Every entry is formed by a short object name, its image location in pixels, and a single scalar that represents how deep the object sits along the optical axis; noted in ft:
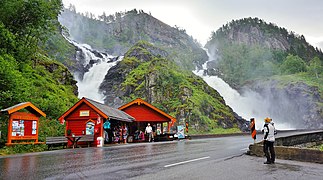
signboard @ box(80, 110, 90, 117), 75.55
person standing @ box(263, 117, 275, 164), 36.85
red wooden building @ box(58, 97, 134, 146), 73.36
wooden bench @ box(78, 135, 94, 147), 67.99
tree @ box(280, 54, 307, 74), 372.68
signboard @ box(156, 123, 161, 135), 105.07
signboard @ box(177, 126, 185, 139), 103.50
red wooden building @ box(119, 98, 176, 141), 103.14
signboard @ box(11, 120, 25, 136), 53.31
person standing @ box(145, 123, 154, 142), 91.81
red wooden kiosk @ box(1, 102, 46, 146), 52.49
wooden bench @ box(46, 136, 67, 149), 58.54
